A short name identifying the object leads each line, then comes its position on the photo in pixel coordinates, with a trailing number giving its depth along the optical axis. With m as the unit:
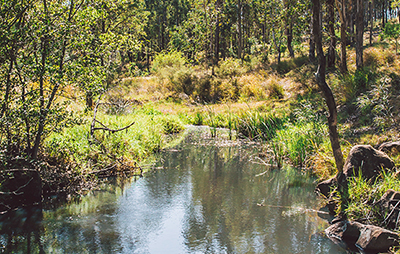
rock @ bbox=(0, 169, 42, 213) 6.68
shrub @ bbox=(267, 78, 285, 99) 20.89
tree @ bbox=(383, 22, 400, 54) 29.12
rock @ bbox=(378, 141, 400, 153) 7.62
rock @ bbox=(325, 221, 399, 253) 4.94
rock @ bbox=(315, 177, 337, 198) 7.08
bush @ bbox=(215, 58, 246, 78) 26.81
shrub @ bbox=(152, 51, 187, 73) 29.42
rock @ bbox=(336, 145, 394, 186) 6.45
